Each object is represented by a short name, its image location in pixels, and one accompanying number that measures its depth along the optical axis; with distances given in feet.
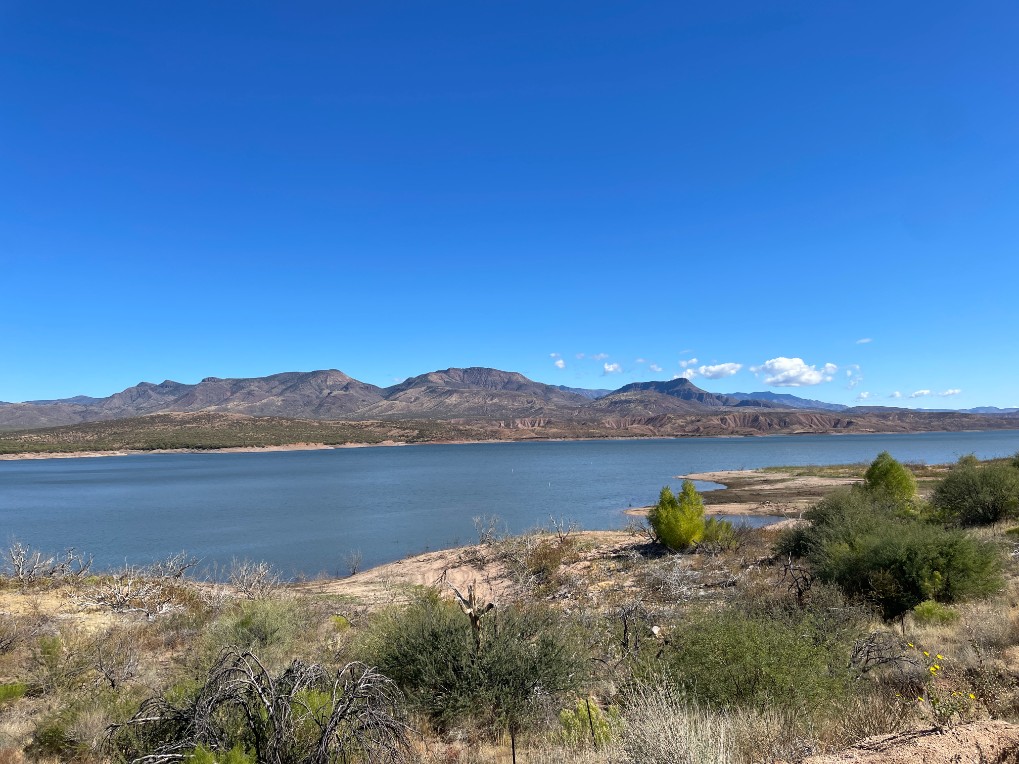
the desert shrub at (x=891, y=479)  70.54
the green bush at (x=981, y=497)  64.69
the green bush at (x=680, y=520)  65.72
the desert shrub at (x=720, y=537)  64.23
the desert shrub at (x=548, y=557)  62.17
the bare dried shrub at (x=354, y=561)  80.17
